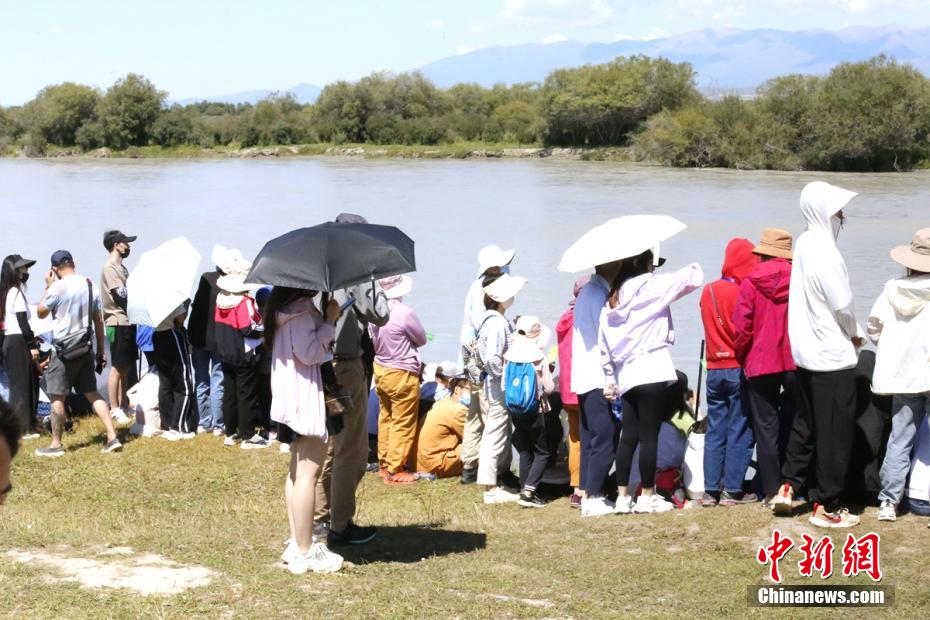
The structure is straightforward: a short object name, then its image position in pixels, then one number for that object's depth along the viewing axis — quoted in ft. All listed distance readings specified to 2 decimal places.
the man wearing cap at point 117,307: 31.17
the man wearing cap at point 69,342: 28.12
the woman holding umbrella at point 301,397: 17.04
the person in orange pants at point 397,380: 25.76
